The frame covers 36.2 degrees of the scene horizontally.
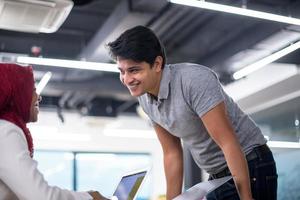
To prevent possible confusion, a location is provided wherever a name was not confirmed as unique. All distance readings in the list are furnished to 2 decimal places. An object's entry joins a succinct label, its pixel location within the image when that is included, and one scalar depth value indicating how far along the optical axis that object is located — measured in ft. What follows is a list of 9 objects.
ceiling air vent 12.23
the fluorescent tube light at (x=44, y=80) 18.24
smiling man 5.30
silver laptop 5.69
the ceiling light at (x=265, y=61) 16.30
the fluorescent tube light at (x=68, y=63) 16.75
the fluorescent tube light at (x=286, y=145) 21.12
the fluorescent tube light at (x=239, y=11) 12.10
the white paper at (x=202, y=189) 5.41
